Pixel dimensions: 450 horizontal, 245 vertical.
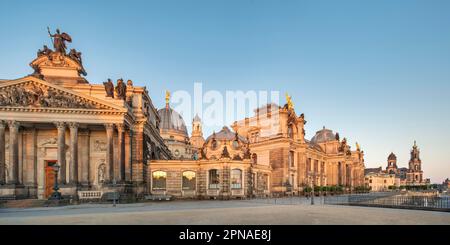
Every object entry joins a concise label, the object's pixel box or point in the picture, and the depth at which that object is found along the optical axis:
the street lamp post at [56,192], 30.69
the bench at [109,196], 34.96
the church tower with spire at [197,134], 101.12
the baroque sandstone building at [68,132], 34.38
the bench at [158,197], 44.36
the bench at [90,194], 35.50
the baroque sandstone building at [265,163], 46.22
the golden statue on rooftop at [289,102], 67.38
